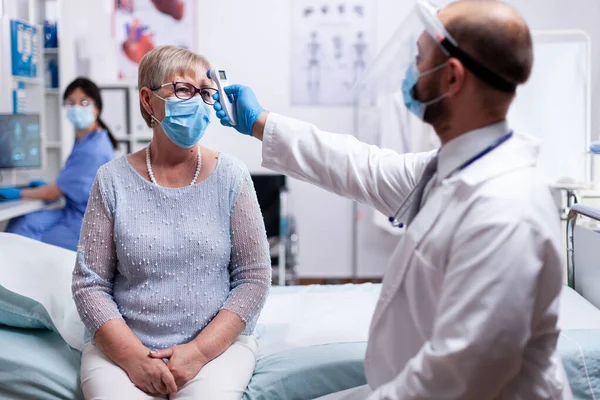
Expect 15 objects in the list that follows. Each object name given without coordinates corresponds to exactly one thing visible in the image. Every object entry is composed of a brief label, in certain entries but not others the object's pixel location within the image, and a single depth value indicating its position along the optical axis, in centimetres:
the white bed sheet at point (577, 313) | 177
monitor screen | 365
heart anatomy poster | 475
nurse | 336
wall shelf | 385
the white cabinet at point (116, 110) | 444
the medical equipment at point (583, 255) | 194
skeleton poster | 474
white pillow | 171
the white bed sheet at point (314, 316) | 180
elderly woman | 151
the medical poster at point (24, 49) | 377
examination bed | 156
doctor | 99
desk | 313
